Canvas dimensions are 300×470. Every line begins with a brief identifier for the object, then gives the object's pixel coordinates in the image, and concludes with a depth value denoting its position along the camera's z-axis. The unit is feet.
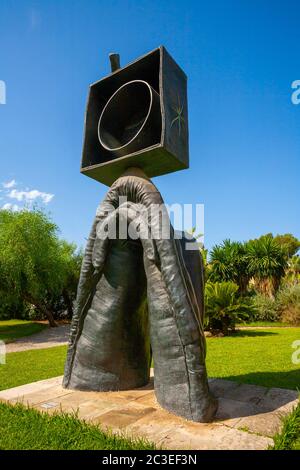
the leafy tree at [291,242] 135.64
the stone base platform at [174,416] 9.23
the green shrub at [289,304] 56.49
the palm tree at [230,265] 74.13
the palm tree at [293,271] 68.52
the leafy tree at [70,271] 67.87
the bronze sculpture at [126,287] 12.28
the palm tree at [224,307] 44.91
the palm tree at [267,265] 74.28
